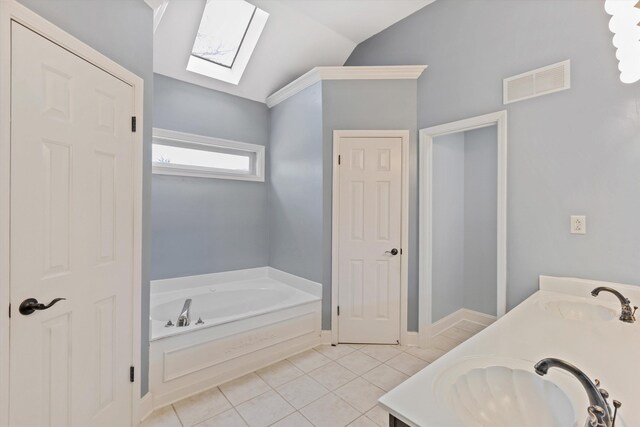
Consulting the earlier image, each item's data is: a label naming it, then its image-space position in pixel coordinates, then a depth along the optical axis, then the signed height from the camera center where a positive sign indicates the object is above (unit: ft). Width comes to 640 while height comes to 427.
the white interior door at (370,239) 8.84 -0.83
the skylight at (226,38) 8.84 +5.96
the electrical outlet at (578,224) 5.68 -0.17
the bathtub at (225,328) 6.26 -3.19
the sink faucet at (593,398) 1.83 -1.28
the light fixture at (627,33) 2.71 +1.92
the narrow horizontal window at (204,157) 9.29 +2.07
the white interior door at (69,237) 3.64 -0.42
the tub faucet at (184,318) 6.88 -2.73
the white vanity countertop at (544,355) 2.27 -1.59
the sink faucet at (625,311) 4.24 -1.48
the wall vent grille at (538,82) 5.91 +3.05
